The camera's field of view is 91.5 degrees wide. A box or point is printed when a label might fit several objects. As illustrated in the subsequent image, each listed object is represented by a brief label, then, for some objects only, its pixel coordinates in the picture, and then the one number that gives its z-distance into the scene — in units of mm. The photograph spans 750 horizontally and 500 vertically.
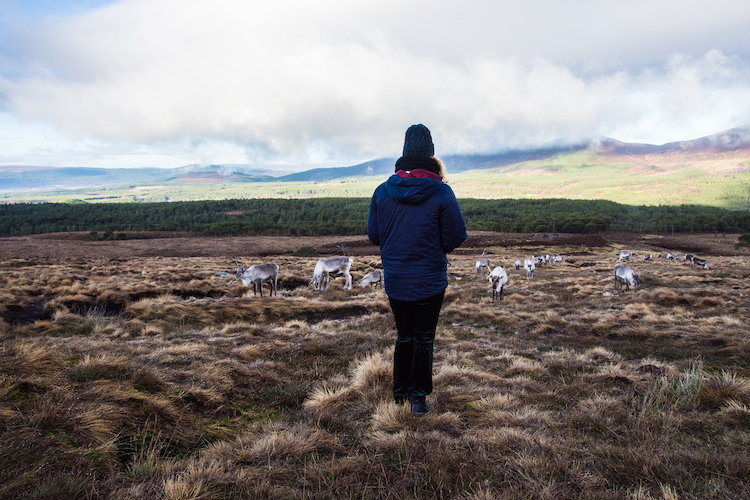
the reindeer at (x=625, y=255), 31312
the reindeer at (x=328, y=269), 15977
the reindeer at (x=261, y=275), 13945
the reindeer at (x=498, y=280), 12930
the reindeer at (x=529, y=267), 20739
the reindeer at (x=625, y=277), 14586
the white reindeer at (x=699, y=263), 24992
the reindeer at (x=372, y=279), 17012
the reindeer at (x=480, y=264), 22839
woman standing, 3057
